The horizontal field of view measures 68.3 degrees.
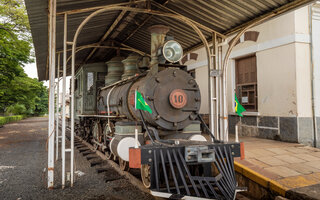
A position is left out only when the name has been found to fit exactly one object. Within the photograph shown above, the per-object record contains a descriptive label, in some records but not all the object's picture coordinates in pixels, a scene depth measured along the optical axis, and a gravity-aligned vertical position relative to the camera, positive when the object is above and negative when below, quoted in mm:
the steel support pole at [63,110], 4427 -51
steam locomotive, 3508 -375
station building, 7016 +930
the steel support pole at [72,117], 4543 -187
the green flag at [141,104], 4117 +63
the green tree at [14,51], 15210 +3846
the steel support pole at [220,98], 5691 +223
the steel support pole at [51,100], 4293 +151
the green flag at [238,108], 4812 -20
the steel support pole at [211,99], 5680 +198
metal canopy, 4676 +2106
